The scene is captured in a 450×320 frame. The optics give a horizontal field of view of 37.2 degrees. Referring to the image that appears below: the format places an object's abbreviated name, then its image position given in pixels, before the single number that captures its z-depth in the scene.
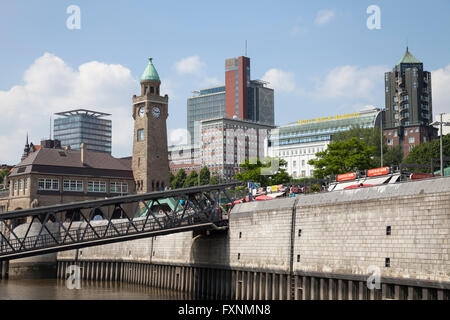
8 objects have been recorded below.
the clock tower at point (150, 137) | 146.25
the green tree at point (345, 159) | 107.31
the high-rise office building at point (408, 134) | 192.25
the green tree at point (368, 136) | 170.62
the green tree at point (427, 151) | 137.07
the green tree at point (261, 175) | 122.41
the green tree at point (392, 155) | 163.75
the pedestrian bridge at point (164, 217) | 60.47
